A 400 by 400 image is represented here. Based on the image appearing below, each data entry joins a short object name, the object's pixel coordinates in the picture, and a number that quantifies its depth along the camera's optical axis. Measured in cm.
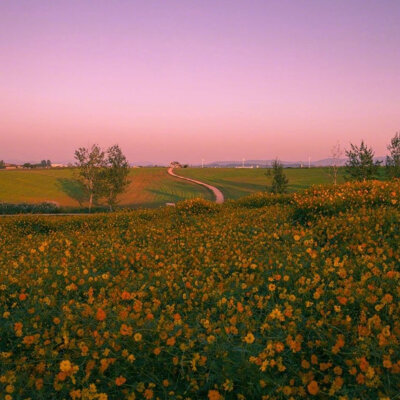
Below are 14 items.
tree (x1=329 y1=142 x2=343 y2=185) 4581
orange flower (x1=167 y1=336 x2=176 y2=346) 335
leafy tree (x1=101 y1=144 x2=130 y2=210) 4791
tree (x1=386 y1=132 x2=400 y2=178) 3674
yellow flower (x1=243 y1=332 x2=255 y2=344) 320
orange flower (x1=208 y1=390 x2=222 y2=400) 277
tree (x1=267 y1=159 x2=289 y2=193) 4528
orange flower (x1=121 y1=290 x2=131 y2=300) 473
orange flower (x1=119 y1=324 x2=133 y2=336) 353
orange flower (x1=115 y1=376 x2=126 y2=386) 292
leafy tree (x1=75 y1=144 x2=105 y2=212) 4794
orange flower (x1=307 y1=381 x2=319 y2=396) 274
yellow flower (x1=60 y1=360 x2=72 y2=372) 307
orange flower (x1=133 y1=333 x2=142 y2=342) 343
